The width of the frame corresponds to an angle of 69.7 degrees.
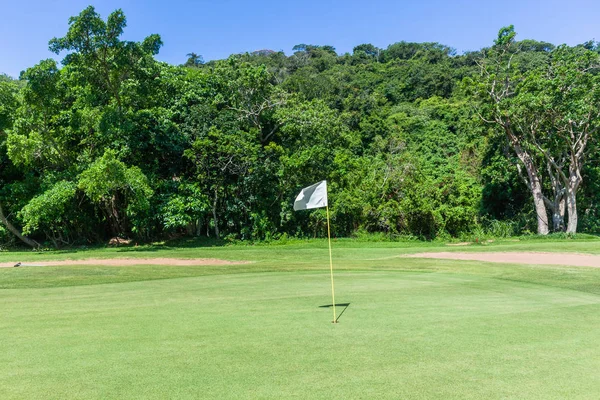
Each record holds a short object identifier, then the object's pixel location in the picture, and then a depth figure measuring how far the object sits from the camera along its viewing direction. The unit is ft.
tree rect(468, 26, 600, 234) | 84.33
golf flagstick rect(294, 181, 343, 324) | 27.96
